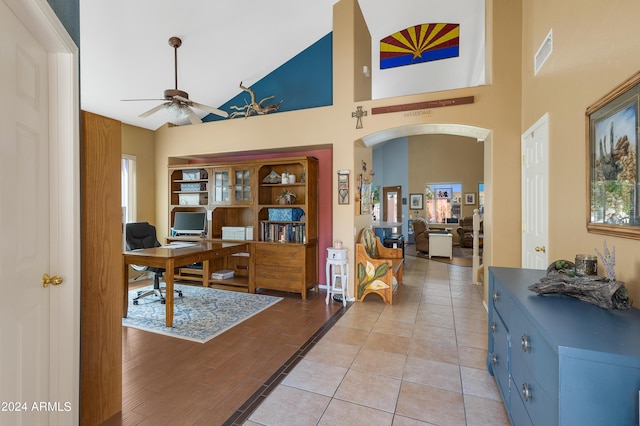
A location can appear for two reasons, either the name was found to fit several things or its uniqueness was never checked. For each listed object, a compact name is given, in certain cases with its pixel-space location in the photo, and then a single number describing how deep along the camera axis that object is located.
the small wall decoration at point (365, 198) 4.65
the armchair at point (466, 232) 9.80
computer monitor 5.18
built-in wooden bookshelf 4.49
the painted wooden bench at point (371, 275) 4.07
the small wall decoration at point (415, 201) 11.16
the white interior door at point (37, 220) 1.13
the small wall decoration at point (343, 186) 4.30
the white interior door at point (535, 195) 2.61
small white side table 4.14
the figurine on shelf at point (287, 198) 4.81
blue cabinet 0.91
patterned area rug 3.18
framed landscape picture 1.37
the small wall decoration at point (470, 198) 10.45
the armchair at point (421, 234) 8.41
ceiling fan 3.49
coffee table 7.77
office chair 4.13
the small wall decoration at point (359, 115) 4.18
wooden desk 3.24
